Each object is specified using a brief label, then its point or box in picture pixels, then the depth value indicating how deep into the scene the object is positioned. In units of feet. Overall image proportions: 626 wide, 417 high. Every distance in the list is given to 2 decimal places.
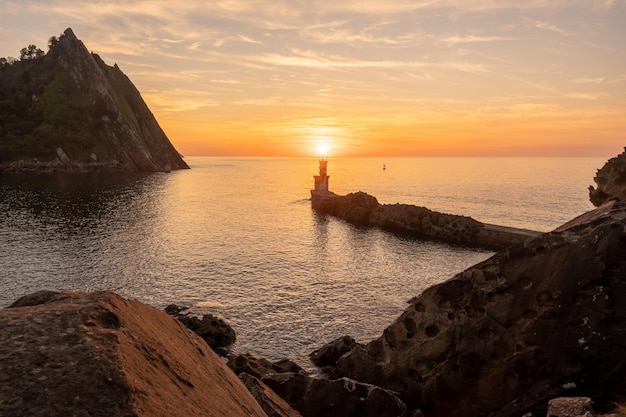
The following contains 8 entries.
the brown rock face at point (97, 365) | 12.52
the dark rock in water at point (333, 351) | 83.86
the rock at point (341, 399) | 44.57
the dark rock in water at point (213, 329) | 93.40
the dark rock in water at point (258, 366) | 62.94
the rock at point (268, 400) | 34.96
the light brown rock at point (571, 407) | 31.61
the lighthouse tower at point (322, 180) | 384.86
